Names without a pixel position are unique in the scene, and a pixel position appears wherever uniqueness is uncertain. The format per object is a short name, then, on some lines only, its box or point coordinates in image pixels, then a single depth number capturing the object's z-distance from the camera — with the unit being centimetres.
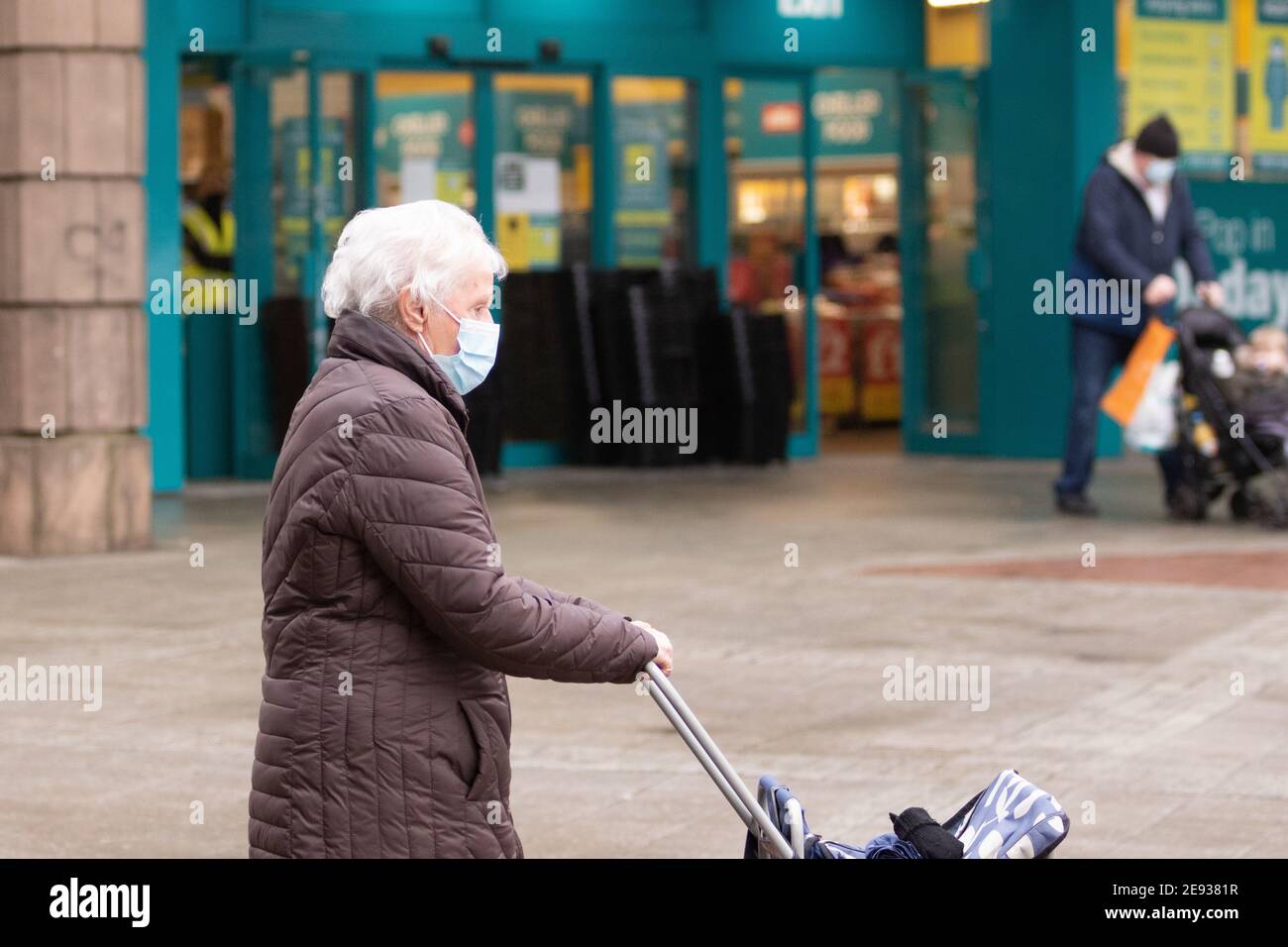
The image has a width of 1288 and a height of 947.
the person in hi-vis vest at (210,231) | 1600
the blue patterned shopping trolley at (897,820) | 369
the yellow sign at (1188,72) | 1789
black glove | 386
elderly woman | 357
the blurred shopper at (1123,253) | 1300
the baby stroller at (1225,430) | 1228
